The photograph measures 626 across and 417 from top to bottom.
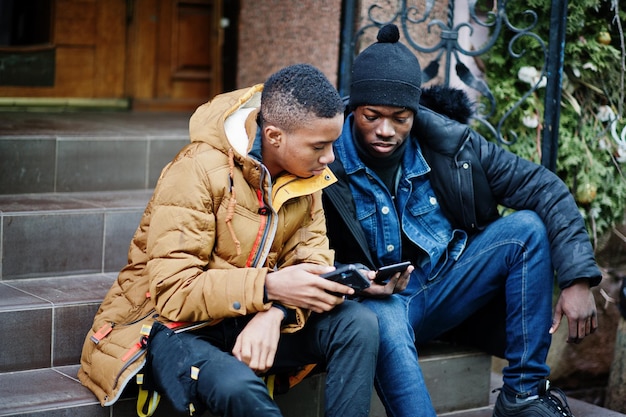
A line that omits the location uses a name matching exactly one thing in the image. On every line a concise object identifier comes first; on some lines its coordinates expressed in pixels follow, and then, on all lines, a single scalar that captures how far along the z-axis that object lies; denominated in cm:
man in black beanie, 362
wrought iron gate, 446
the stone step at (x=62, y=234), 394
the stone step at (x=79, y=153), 446
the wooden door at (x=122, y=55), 572
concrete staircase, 351
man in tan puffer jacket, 299
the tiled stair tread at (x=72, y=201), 410
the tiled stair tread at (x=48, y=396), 317
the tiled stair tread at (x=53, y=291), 362
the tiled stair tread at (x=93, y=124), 473
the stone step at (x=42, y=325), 354
